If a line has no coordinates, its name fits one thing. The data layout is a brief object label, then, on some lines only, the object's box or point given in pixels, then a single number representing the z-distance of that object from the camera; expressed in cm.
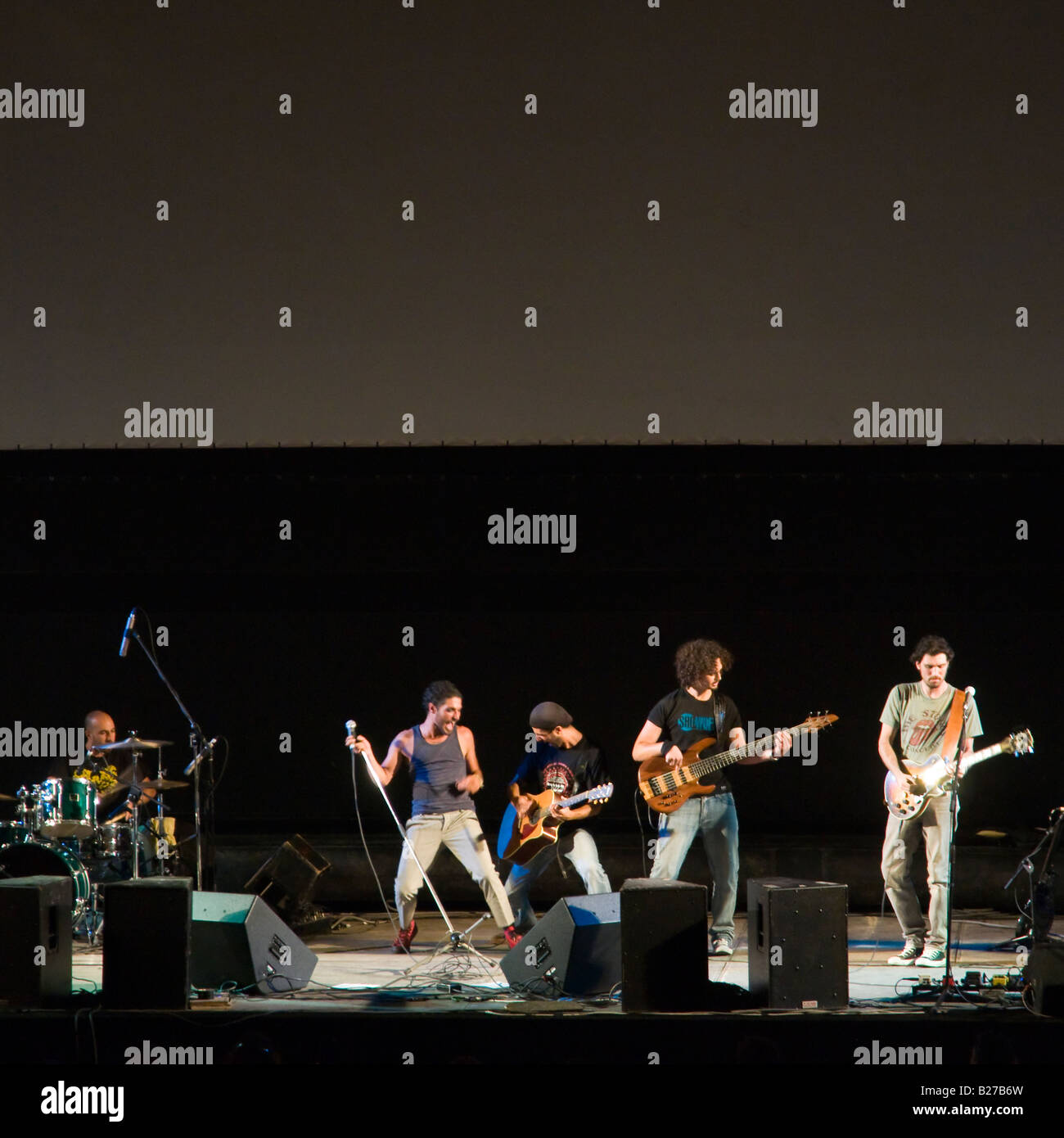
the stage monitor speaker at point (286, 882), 935
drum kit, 884
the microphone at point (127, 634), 831
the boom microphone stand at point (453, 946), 804
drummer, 971
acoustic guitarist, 860
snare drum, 941
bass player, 818
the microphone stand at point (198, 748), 865
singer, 852
